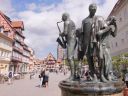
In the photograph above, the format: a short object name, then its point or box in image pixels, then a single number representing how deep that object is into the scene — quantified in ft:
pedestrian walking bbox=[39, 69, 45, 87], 30.23
